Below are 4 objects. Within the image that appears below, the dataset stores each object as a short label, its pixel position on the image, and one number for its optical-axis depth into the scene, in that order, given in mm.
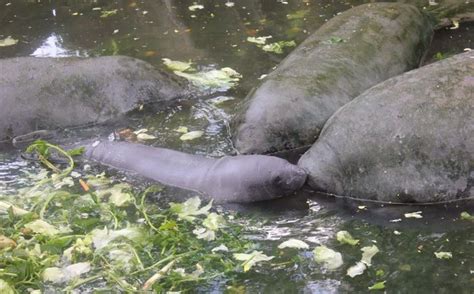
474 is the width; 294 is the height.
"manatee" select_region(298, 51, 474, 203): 8836
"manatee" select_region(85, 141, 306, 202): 9234
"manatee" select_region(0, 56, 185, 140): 12016
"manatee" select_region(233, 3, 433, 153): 10430
